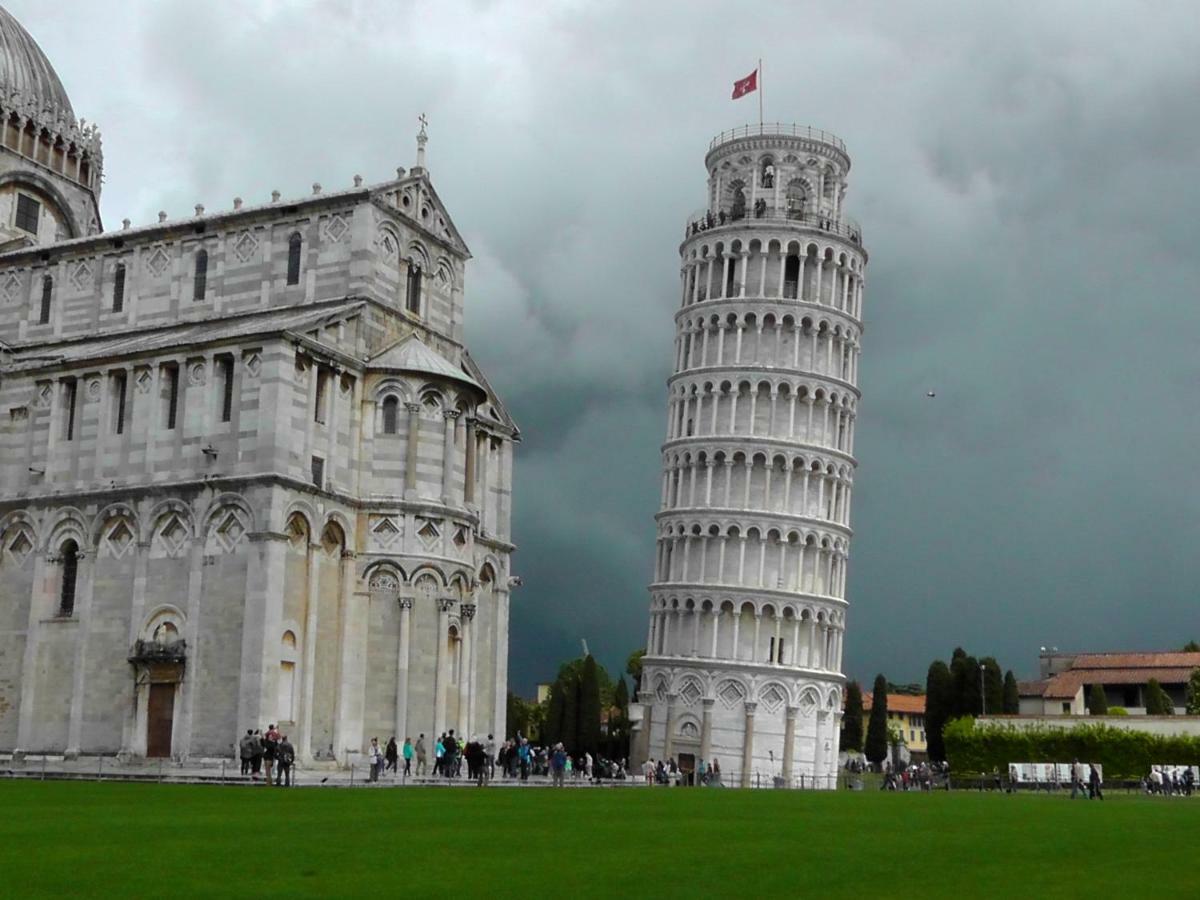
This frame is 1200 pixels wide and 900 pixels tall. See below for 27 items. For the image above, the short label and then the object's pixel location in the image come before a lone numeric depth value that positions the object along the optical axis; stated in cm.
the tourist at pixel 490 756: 4462
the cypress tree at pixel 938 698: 9706
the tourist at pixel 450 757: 4266
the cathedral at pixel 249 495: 4350
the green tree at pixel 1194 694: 9039
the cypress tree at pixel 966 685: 9688
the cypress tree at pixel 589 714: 9344
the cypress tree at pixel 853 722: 11100
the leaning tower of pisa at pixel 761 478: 8250
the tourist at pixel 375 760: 3962
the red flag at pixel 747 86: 8281
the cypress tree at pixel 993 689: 9906
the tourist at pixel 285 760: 3519
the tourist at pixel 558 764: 4472
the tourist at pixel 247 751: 3794
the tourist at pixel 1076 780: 4836
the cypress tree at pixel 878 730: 10419
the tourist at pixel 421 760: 4475
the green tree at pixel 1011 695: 9819
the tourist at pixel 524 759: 4495
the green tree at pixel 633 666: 12285
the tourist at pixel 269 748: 3606
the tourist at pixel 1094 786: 4716
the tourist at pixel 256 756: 3775
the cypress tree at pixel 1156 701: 9644
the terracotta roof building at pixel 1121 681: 11038
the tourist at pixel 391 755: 4338
